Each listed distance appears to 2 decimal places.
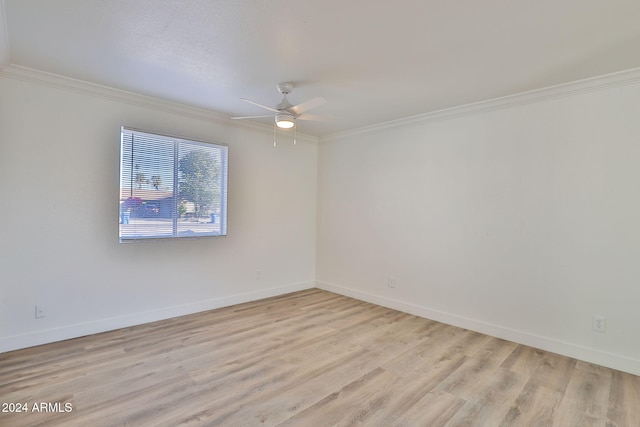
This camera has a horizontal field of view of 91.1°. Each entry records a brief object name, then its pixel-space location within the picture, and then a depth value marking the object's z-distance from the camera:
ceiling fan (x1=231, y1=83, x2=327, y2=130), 2.97
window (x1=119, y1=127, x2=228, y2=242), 3.32
